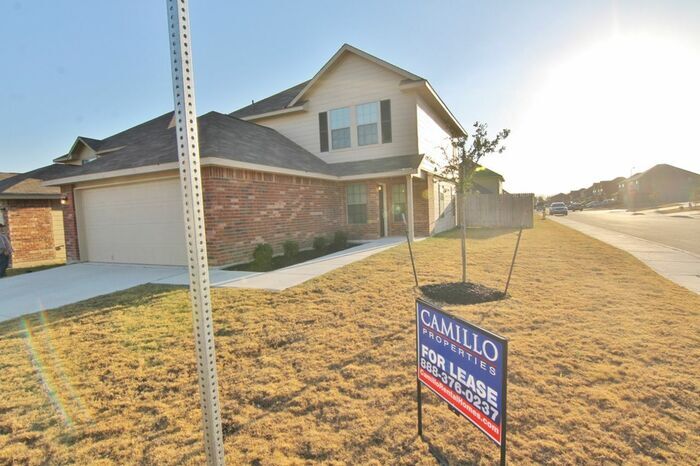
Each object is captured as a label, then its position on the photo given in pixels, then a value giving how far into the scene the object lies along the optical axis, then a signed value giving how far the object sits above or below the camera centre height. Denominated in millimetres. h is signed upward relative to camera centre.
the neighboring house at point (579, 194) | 112062 +2626
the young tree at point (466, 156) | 6691 +985
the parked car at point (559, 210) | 43969 -930
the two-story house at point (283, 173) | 9734 +1274
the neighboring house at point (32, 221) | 13914 +4
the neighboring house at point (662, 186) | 60969 +2323
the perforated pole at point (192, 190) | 1568 +116
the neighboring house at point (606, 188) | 95100 +3630
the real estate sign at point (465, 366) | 1867 -976
